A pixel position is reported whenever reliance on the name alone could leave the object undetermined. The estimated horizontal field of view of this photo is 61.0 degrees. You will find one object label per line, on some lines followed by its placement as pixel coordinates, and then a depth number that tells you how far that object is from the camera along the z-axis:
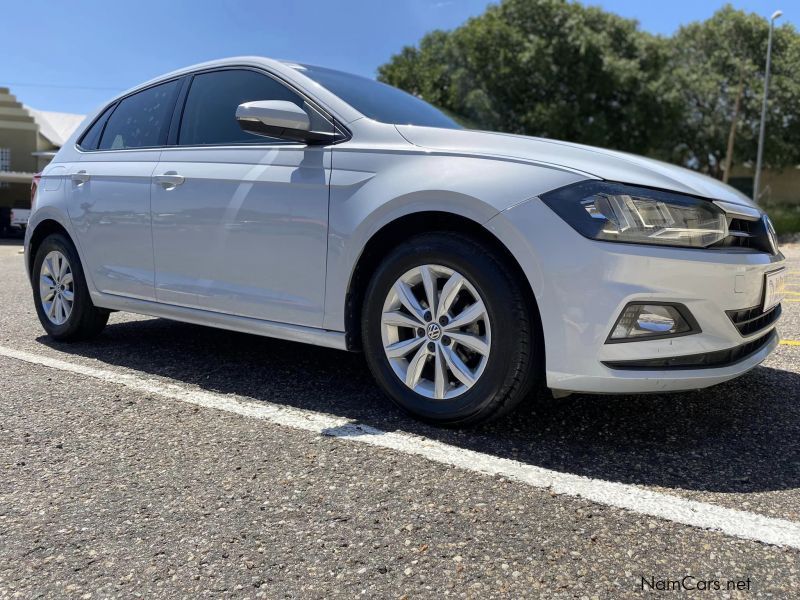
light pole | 22.98
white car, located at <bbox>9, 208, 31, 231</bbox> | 22.33
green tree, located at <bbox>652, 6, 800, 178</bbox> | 29.20
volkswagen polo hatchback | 2.41
